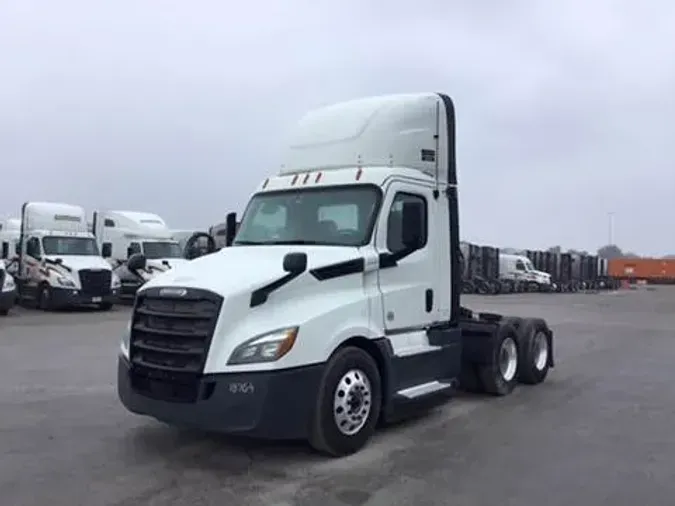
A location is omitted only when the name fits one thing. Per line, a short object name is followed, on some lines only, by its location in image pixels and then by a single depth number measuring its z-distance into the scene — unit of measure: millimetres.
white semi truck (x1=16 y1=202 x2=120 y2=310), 22156
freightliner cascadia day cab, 5664
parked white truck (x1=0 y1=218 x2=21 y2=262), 25688
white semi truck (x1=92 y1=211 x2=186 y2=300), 26172
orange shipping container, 76312
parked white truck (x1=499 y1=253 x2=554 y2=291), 48844
